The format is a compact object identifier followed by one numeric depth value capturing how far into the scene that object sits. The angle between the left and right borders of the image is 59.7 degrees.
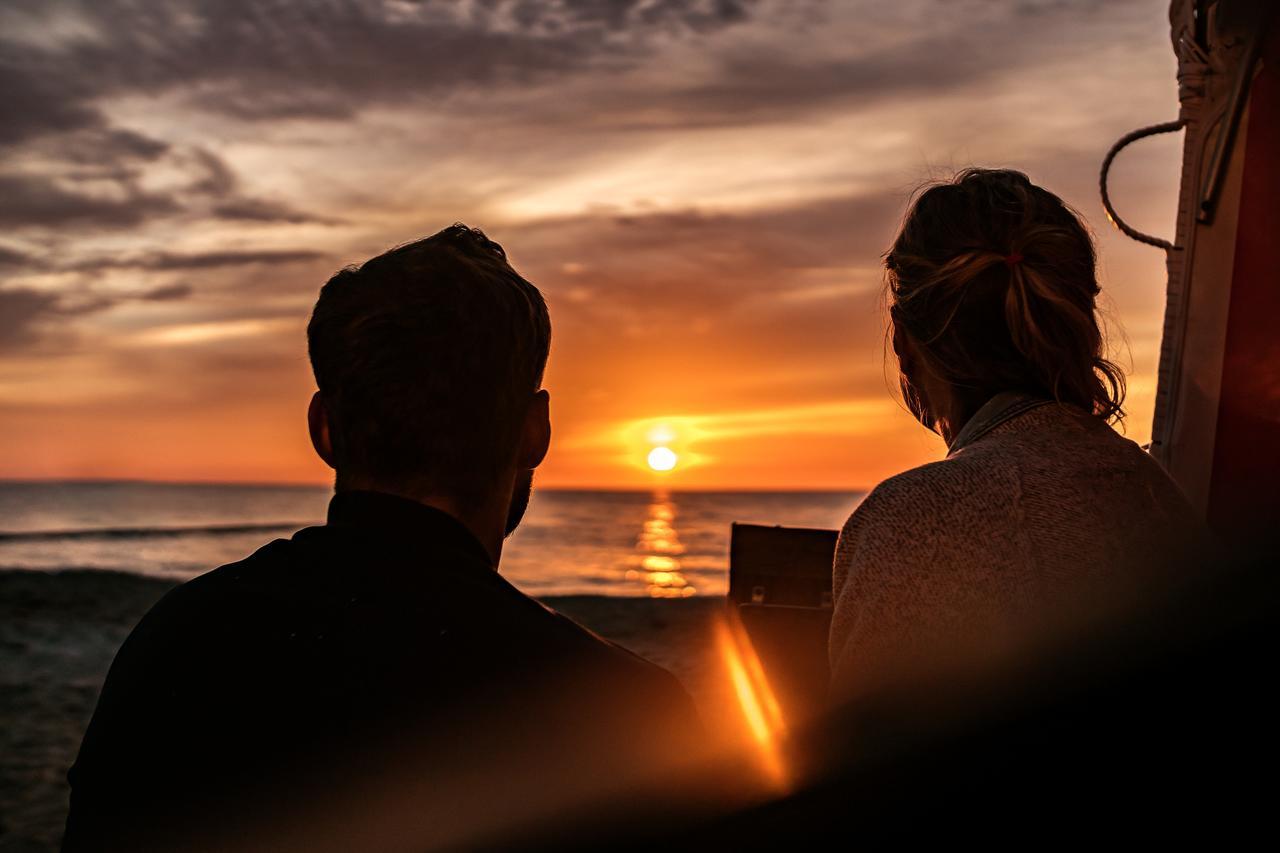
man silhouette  1.34
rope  2.93
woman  1.85
